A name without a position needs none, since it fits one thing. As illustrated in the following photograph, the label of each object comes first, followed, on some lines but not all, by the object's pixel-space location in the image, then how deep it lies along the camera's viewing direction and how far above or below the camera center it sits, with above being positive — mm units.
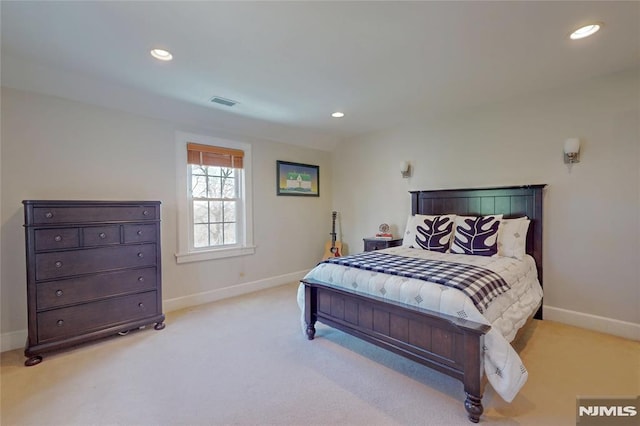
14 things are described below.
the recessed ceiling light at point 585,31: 2049 +1252
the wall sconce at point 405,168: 4328 +591
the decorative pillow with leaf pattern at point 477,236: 3064 -310
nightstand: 4262 -513
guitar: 5051 -651
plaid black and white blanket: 2014 -513
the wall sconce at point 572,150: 2947 +562
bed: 1762 -750
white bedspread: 1729 -675
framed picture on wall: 4746 +530
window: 3670 +181
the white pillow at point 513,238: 3014 -327
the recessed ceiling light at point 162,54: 2299 +1266
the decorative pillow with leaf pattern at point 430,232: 3438 -300
